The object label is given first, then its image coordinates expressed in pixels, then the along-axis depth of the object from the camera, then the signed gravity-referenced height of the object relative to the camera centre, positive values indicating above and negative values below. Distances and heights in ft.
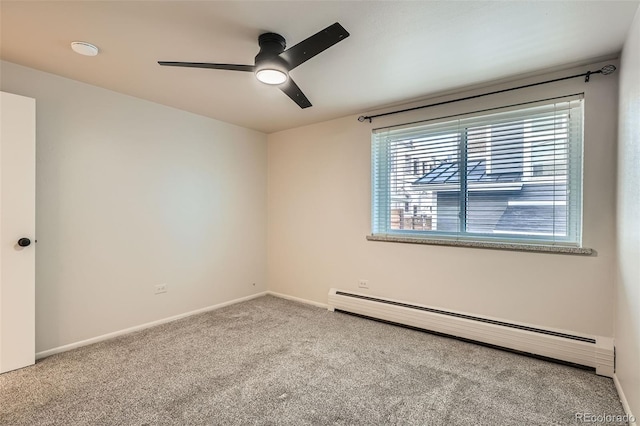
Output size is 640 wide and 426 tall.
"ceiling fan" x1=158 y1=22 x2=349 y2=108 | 5.62 +3.19
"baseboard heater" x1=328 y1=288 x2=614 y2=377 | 7.37 -3.56
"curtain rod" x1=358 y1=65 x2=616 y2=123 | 7.33 +3.67
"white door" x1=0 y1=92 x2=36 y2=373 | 7.33 -0.57
